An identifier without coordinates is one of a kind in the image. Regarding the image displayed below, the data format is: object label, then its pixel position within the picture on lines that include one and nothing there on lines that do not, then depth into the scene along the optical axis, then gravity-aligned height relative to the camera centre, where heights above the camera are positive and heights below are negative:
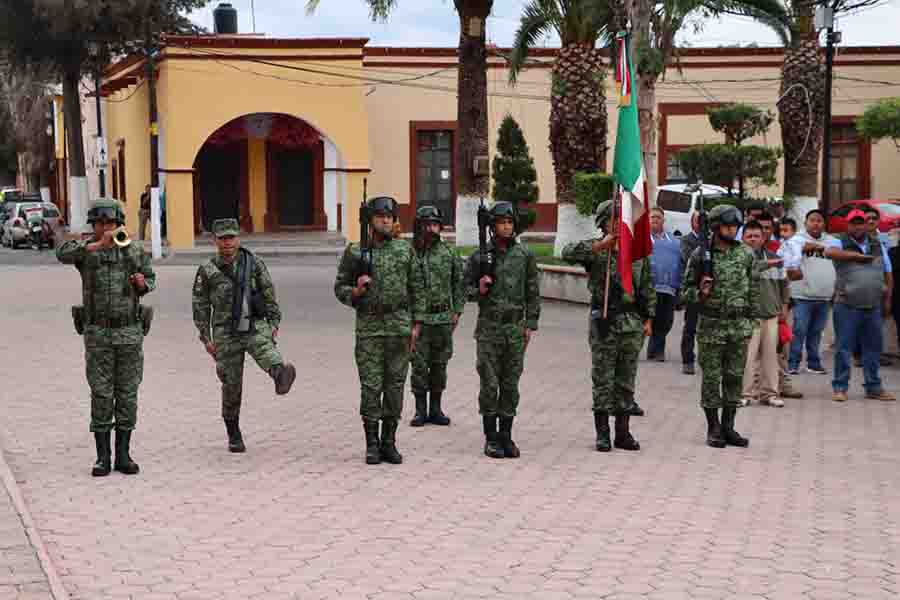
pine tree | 33.50 -0.15
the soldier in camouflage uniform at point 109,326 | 9.09 -1.03
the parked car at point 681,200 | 31.58 -0.90
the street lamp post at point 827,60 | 23.77 +1.76
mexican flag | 9.84 -0.13
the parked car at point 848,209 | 27.88 -1.15
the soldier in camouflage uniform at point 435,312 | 10.84 -1.15
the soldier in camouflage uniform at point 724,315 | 10.00 -1.10
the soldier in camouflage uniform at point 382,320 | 9.41 -1.05
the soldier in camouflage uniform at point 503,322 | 9.67 -1.09
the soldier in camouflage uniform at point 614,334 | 9.81 -1.19
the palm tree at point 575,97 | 23.78 +1.09
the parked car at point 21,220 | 41.06 -1.56
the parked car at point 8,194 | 55.08 -1.10
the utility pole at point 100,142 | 37.80 +0.64
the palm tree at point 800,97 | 26.47 +1.19
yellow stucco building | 36.91 +1.08
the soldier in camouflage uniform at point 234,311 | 9.59 -0.99
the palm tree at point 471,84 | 25.22 +1.42
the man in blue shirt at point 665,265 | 14.48 -1.06
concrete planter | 21.38 -1.87
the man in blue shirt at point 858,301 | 12.33 -1.24
